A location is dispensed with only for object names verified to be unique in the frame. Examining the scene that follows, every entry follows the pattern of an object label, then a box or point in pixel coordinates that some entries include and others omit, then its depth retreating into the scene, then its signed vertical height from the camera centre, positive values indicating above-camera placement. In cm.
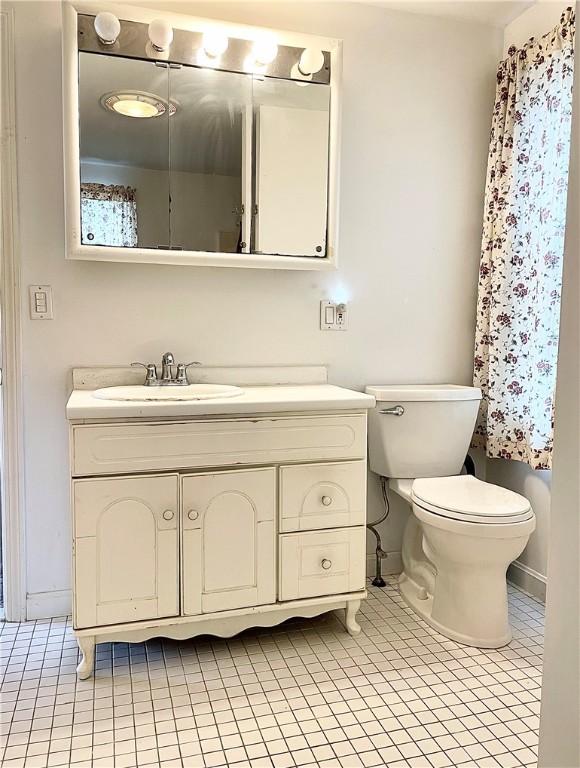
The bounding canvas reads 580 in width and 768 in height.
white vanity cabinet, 162 -57
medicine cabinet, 184 +61
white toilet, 182 -57
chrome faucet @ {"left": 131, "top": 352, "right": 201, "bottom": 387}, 199 -17
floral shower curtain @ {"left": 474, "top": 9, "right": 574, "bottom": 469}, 199 +30
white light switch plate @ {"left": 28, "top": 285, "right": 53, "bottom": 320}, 194 +7
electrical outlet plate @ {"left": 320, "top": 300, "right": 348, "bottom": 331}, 224 +5
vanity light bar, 182 +89
